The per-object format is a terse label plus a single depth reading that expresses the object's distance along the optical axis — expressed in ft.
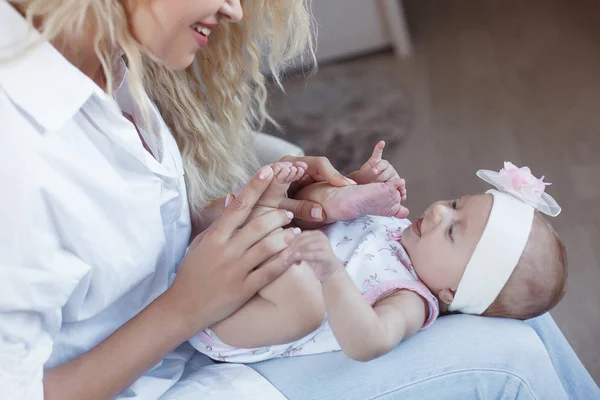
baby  3.45
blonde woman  2.96
